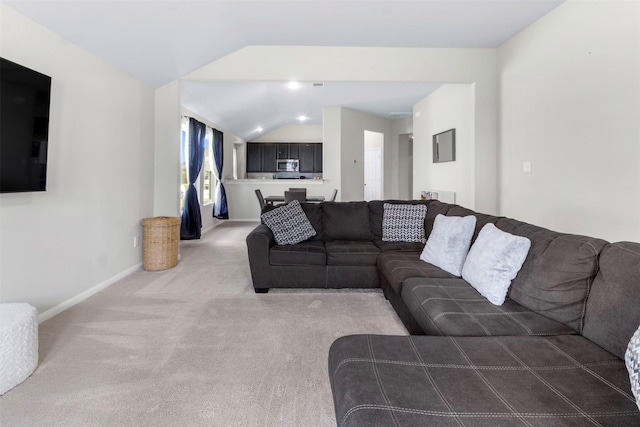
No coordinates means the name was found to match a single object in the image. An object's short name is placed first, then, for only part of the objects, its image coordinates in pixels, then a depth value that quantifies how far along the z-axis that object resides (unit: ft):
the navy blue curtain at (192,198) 19.64
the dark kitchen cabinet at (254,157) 34.30
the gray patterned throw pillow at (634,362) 3.19
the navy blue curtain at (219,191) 24.50
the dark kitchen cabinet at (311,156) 34.55
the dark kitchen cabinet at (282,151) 34.37
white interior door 32.01
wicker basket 13.42
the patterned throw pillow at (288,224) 11.71
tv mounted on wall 7.06
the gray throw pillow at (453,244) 8.36
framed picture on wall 17.80
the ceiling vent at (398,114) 27.36
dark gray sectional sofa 3.34
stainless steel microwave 34.24
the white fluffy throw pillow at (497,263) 6.35
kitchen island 26.53
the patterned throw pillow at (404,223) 12.07
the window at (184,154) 19.47
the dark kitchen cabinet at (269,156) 34.30
